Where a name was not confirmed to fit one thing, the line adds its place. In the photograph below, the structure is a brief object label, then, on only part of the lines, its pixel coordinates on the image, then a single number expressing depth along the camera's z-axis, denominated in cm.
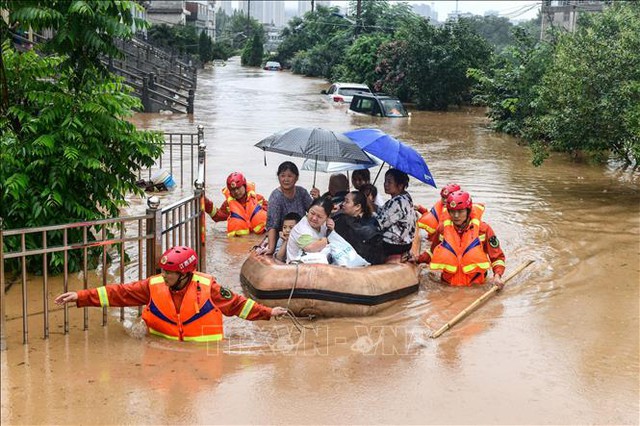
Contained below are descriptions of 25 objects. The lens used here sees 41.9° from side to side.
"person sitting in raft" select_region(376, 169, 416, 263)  910
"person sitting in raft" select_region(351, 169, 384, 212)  1033
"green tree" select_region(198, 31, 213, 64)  7550
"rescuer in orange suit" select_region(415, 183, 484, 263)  967
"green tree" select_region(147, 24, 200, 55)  6199
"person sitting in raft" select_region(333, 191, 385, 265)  911
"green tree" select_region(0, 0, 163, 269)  831
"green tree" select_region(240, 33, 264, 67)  8738
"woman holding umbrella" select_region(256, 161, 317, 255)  953
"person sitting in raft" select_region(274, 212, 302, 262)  886
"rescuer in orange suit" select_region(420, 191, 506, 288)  917
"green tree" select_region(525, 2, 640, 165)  1501
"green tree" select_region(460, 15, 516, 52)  10950
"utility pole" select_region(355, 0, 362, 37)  6012
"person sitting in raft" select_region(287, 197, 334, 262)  841
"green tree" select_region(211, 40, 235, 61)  8432
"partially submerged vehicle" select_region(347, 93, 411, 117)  3088
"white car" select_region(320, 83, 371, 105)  3469
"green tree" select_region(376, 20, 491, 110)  3634
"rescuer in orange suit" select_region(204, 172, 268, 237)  1168
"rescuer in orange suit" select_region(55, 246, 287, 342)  673
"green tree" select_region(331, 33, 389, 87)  4525
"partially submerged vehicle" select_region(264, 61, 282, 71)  7919
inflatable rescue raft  795
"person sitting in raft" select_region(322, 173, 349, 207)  1055
